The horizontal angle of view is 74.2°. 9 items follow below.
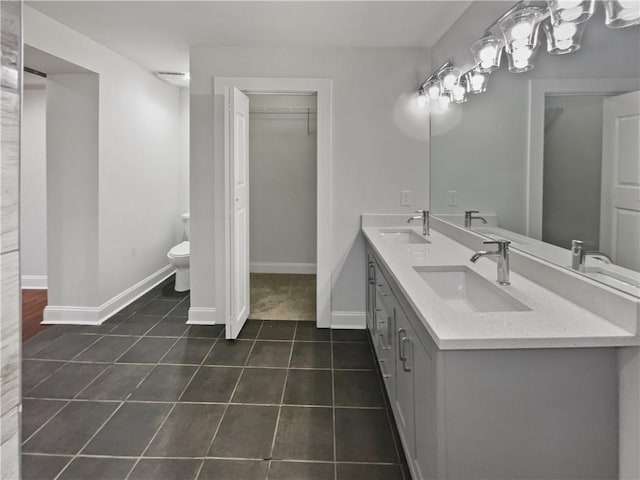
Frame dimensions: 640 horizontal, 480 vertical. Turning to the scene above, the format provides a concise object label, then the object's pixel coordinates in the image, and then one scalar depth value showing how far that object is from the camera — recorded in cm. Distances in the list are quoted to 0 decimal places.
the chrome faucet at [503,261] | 180
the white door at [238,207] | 328
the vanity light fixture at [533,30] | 132
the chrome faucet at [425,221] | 324
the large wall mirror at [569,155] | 131
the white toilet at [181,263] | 451
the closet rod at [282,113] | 554
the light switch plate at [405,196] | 369
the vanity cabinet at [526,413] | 127
